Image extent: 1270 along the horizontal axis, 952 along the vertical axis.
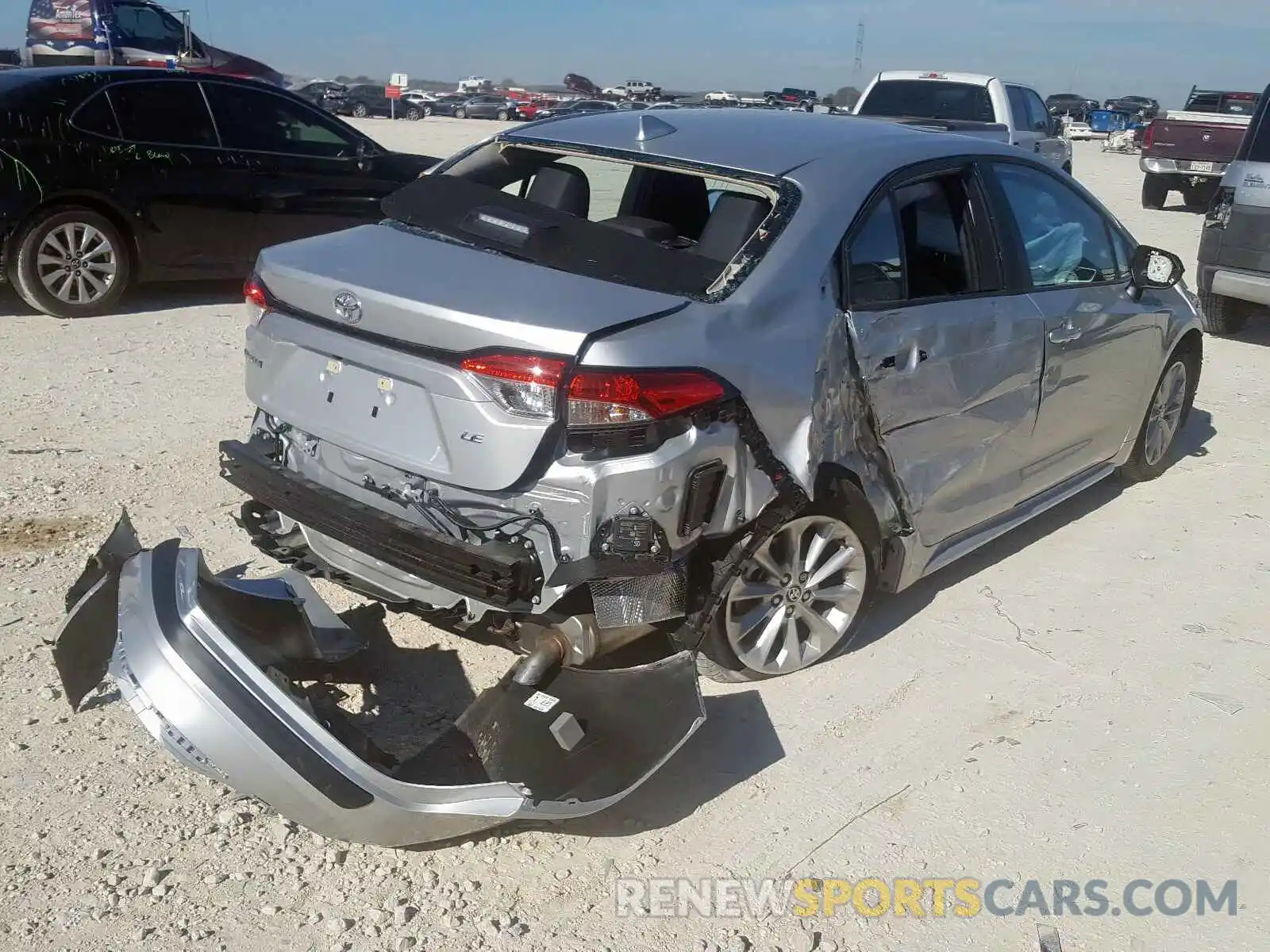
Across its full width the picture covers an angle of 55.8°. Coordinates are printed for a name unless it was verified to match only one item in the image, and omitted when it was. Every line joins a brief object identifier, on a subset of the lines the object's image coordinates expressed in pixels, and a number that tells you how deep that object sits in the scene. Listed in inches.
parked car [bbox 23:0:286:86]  700.7
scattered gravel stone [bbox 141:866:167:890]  110.8
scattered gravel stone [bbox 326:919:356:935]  106.6
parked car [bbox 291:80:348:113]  1845.7
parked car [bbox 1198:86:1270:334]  330.3
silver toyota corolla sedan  117.1
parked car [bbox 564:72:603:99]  2915.6
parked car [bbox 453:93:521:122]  2113.7
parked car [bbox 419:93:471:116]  2244.1
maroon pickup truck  706.0
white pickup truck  520.1
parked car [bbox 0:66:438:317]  305.0
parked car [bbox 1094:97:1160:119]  2281.0
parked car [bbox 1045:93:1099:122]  2231.2
